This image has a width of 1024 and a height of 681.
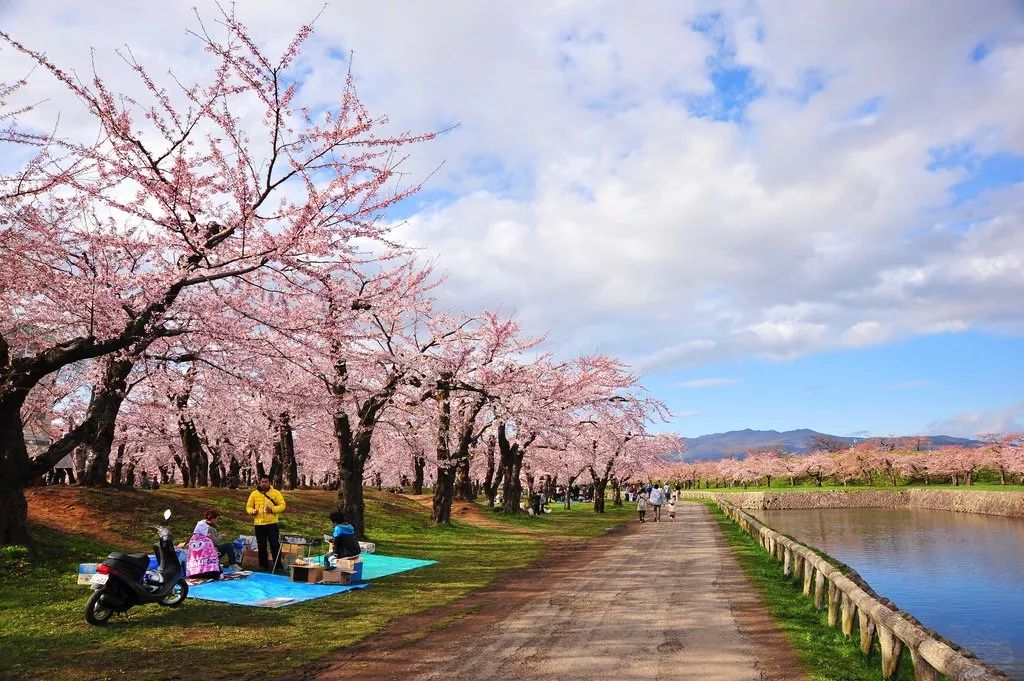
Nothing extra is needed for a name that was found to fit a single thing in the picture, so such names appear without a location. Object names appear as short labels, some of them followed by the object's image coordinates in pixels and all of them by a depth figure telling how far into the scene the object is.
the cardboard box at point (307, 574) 11.55
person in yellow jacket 12.45
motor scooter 8.22
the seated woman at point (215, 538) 11.09
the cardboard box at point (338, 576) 11.65
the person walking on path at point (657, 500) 33.38
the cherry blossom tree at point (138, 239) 8.88
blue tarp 9.93
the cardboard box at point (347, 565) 11.71
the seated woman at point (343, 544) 12.00
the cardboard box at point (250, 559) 12.90
